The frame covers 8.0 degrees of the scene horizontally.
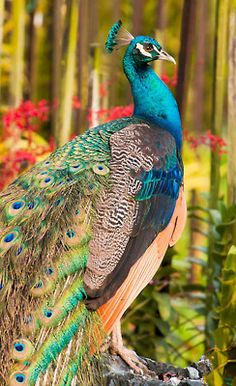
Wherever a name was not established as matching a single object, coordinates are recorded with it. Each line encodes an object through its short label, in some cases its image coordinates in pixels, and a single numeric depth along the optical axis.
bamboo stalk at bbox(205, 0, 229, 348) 8.27
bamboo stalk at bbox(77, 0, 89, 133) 10.62
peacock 5.69
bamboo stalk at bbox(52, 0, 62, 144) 11.97
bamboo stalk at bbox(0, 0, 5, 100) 7.93
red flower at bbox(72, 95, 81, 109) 9.15
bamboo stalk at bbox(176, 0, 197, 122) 8.16
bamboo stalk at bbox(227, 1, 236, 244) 7.61
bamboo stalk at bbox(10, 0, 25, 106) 10.86
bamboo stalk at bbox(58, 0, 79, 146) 8.36
